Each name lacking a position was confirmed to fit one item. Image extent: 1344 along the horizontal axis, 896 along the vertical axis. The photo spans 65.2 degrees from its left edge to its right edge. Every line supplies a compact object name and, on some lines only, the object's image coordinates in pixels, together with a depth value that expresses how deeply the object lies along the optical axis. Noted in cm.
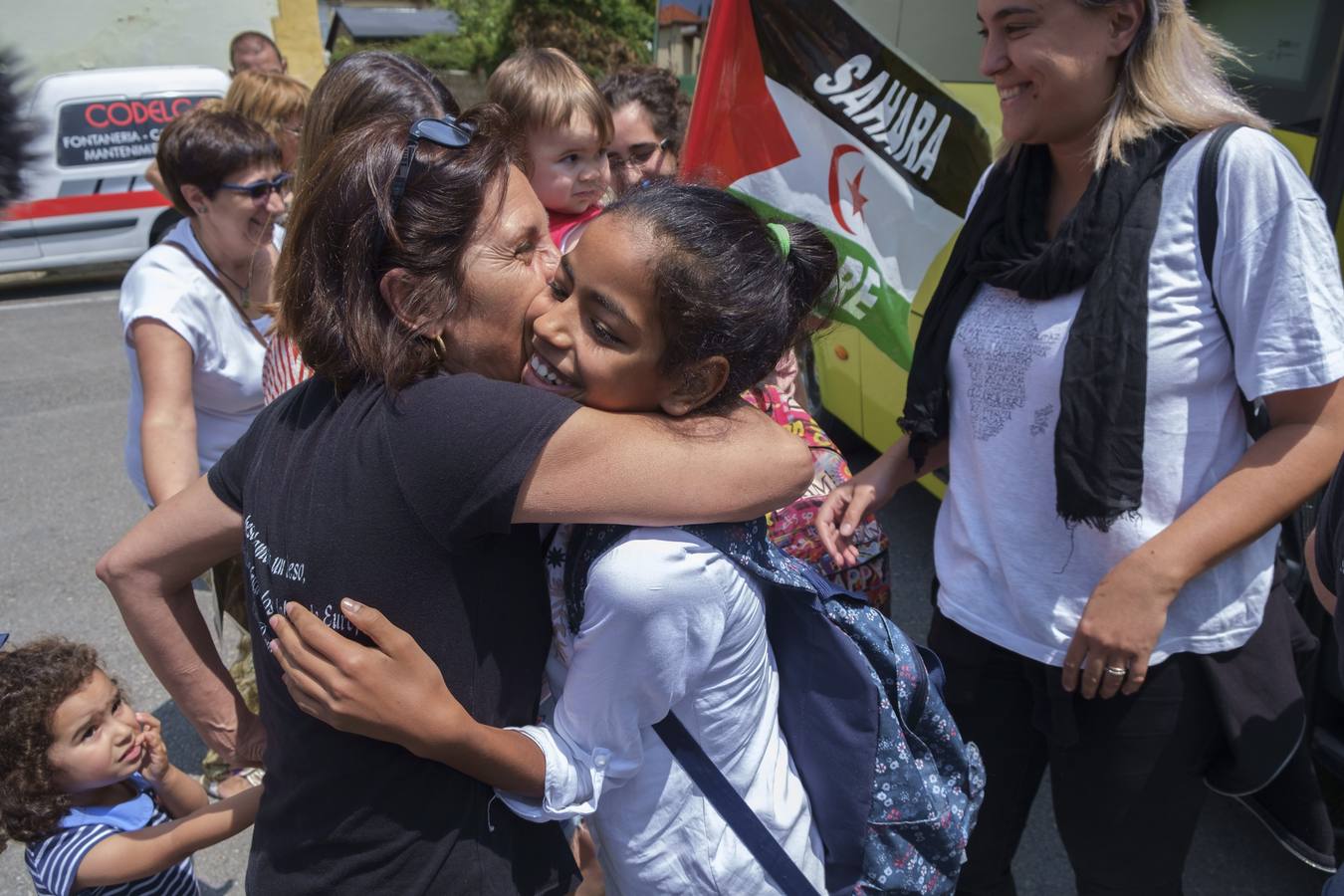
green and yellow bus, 251
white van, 934
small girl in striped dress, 183
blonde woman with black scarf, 149
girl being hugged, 113
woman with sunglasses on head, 111
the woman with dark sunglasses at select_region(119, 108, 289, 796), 233
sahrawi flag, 255
